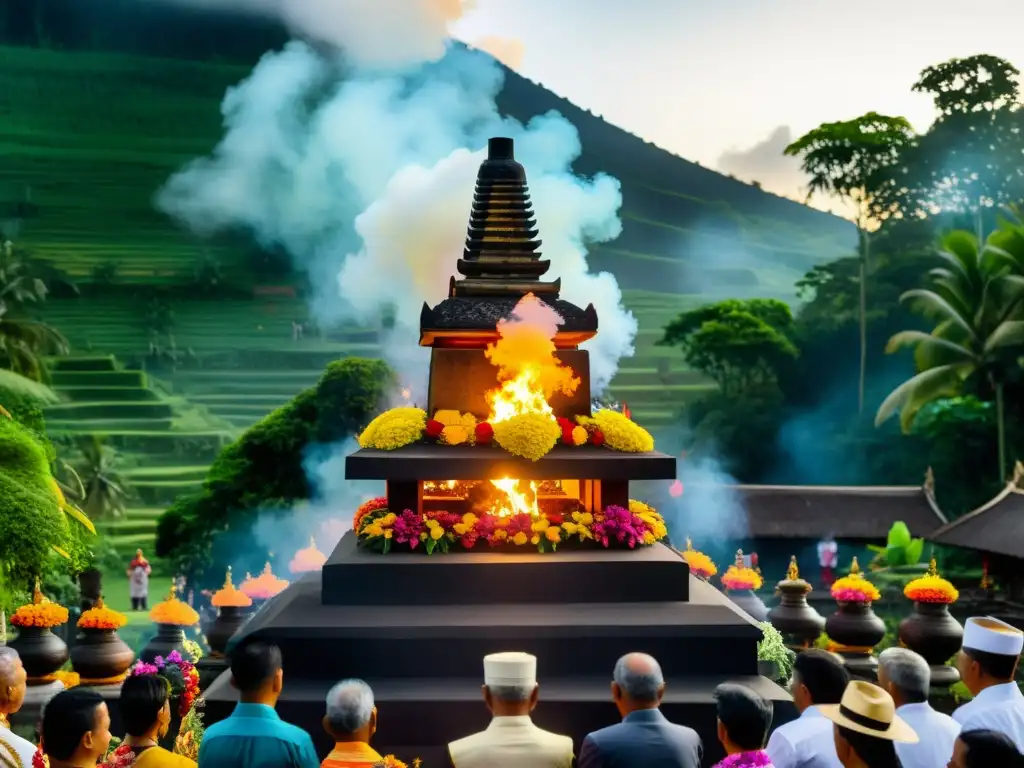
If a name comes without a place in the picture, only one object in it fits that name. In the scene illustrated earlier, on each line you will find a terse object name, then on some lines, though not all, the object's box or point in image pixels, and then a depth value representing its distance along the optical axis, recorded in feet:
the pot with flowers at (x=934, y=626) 45.62
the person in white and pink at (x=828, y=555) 104.40
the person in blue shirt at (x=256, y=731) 19.49
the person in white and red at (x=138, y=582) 102.56
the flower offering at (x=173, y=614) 43.68
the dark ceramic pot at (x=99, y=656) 43.04
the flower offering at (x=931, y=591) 45.60
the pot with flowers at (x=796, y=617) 50.90
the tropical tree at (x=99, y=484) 140.67
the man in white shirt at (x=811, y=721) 19.90
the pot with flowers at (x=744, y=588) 49.75
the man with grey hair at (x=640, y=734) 19.11
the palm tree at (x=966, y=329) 114.42
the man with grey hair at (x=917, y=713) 21.03
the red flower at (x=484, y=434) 39.65
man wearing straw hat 17.89
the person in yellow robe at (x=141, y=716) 19.33
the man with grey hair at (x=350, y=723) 19.26
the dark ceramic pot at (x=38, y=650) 42.88
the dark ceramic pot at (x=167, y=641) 45.09
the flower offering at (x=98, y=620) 42.80
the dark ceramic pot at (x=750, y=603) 49.24
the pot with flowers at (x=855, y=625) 48.03
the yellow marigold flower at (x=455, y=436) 39.93
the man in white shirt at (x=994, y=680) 21.49
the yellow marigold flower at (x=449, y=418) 42.23
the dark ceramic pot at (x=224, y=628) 46.29
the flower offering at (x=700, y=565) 48.80
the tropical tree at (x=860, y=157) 147.02
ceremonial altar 33.17
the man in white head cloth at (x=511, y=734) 19.70
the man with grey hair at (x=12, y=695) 20.06
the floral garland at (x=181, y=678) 29.71
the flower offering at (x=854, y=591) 48.14
